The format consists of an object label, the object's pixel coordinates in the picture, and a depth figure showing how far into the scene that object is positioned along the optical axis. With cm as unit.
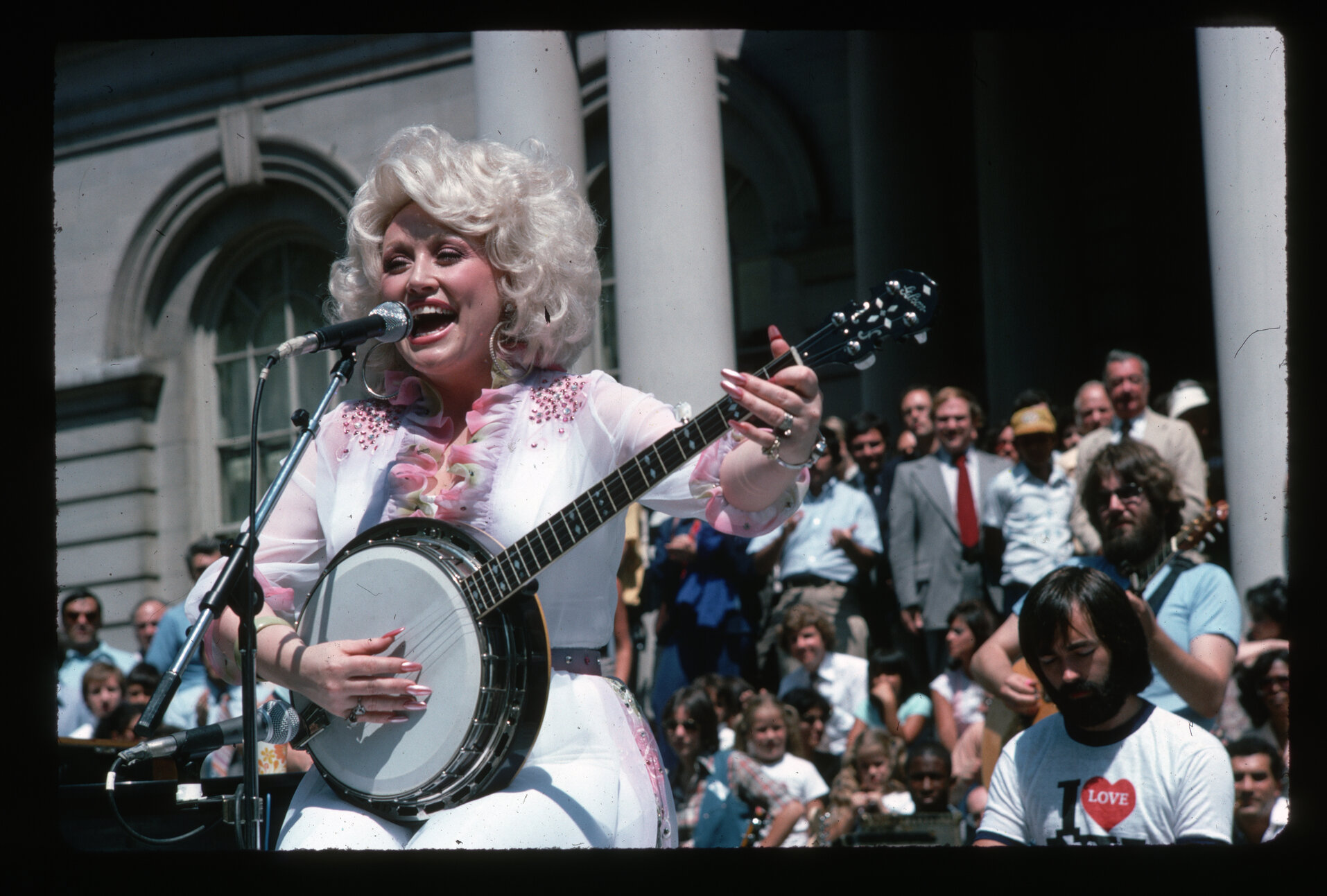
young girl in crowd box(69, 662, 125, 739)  745
